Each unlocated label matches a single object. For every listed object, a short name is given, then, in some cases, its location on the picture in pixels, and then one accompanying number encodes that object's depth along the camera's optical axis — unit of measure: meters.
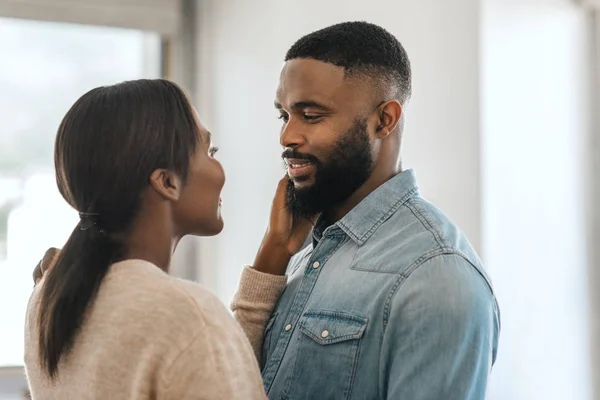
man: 2.13
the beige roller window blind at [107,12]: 3.81
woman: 1.99
